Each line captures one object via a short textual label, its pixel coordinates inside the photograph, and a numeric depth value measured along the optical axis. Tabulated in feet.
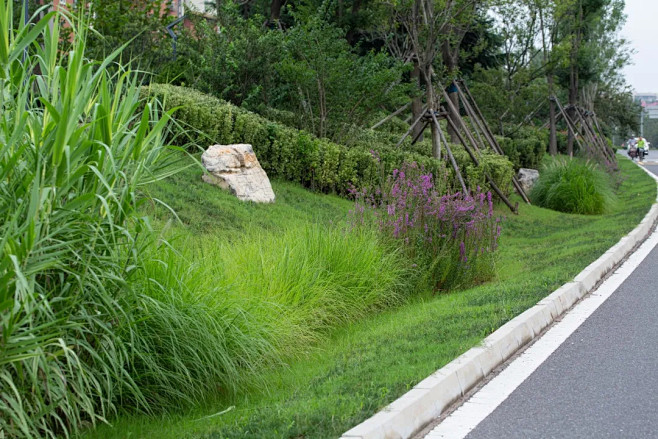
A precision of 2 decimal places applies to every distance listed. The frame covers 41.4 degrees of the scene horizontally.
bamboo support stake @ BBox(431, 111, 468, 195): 56.24
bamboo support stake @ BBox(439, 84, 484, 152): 64.08
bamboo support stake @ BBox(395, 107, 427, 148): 60.56
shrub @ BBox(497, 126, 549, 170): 94.79
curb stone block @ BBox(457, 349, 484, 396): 18.38
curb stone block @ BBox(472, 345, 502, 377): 19.75
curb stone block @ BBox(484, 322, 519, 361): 20.99
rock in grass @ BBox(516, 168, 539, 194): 87.79
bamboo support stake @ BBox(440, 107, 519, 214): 62.46
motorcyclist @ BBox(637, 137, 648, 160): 195.42
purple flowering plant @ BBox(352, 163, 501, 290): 32.99
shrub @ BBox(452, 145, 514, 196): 62.13
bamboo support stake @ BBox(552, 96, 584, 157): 108.58
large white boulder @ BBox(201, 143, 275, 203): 43.21
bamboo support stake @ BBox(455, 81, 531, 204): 74.13
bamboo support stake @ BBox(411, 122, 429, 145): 65.57
